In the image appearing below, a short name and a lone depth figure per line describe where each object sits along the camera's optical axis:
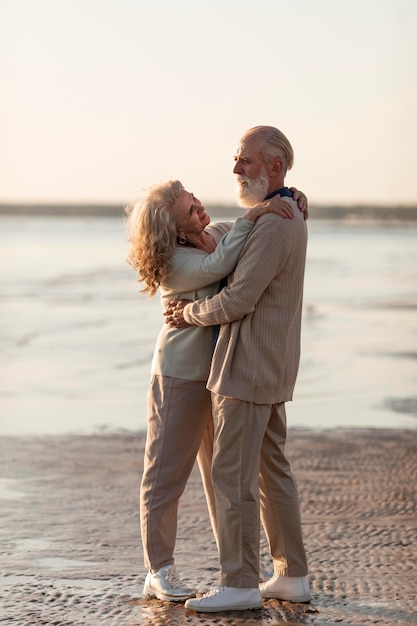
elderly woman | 7.30
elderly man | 7.06
